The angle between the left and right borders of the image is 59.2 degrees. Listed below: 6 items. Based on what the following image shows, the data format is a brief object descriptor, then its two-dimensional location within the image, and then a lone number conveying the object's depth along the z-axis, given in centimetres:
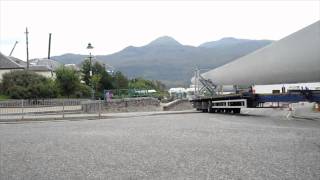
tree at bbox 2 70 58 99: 2893
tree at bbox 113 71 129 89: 3773
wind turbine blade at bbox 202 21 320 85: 995
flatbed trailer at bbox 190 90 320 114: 1224
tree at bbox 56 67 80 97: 3149
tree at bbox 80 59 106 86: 3701
